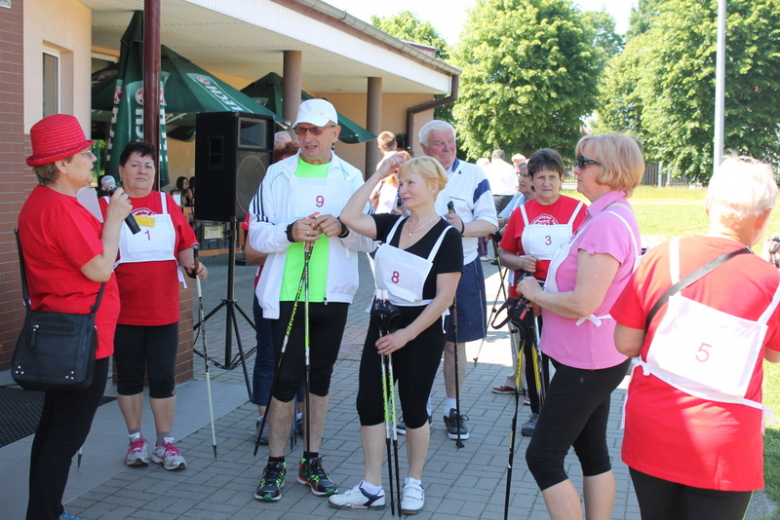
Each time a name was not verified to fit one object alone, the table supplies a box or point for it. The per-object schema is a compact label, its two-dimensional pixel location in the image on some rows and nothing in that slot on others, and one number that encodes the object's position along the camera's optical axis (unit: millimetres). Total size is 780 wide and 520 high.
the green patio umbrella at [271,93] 13367
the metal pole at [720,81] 17016
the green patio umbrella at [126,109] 8211
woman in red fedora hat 3312
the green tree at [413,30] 56062
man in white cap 4152
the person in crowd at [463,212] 5367
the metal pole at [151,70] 5535
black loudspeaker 6477
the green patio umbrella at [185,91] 10031
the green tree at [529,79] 37156
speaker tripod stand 6355
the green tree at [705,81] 38344
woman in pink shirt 3064
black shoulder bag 3277
